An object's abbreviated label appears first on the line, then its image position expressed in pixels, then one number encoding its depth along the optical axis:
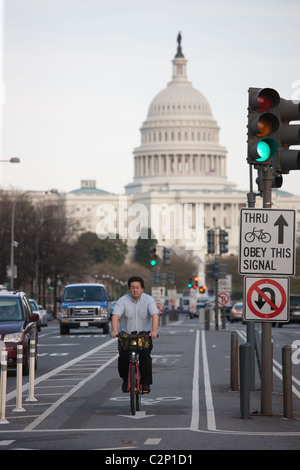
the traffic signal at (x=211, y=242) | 65.64
